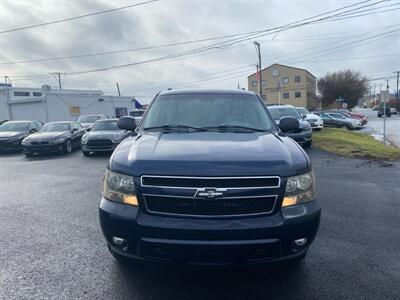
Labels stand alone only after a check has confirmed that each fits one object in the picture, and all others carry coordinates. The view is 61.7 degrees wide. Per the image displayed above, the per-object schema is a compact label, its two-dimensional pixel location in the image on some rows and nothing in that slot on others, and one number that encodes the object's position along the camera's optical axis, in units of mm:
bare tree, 74288
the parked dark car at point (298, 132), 13383
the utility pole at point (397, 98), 77238
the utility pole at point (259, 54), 29888
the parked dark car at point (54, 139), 14047
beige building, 82438
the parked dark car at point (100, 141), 13402
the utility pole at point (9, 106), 34656
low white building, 32659
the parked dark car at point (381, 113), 58000
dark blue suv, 2639
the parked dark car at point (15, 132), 15781
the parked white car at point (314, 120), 22478
